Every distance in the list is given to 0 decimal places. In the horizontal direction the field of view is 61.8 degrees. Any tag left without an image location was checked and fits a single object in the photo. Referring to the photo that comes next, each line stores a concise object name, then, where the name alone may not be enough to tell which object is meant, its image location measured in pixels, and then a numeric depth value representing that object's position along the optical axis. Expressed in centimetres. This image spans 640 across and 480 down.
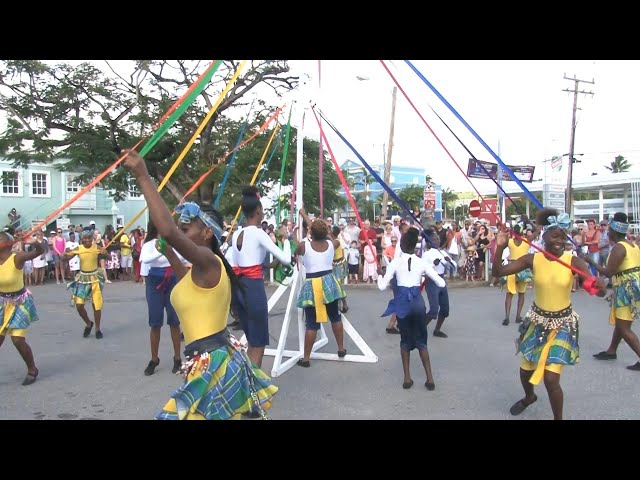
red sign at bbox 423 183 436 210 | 1653
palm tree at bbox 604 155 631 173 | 6056
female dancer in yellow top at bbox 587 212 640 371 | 633
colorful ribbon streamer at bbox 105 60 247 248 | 465
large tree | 1644
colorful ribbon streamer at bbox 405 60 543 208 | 463
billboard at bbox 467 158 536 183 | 1932
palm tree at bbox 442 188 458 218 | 6213
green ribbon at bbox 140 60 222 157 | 364
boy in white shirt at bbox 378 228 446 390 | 567
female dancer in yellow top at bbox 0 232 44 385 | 590
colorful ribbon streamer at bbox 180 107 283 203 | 723
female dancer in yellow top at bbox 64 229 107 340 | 841
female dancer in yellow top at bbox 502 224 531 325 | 894
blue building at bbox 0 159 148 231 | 2766
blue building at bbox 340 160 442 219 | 5914
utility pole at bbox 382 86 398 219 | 2242
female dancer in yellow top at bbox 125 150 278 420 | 290
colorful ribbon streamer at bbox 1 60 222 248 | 360
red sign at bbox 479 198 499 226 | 1902
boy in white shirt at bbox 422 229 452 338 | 825
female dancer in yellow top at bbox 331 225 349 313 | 954
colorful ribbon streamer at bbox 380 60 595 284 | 405
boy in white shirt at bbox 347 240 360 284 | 1541
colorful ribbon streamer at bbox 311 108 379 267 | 681
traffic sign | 1252
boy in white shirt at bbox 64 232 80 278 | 1659
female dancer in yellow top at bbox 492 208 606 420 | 428
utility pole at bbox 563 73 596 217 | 2764
